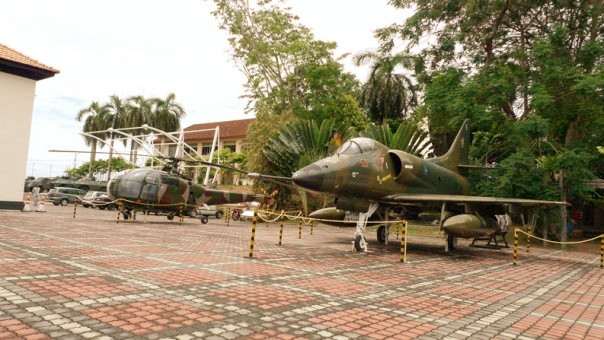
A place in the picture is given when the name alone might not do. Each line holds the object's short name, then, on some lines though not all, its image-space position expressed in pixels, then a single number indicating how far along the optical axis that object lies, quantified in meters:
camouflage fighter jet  12.94
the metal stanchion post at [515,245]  12.03
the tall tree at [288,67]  37.16
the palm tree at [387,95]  40.44
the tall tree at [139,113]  65.94
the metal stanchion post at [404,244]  11.36
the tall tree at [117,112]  66.38
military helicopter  21.08
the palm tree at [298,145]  29.14
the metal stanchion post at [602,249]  12.71
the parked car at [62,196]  39.63
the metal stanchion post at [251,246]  10.20
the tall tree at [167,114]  66.38
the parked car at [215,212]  31.95
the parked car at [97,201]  35.81
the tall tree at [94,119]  66.62
